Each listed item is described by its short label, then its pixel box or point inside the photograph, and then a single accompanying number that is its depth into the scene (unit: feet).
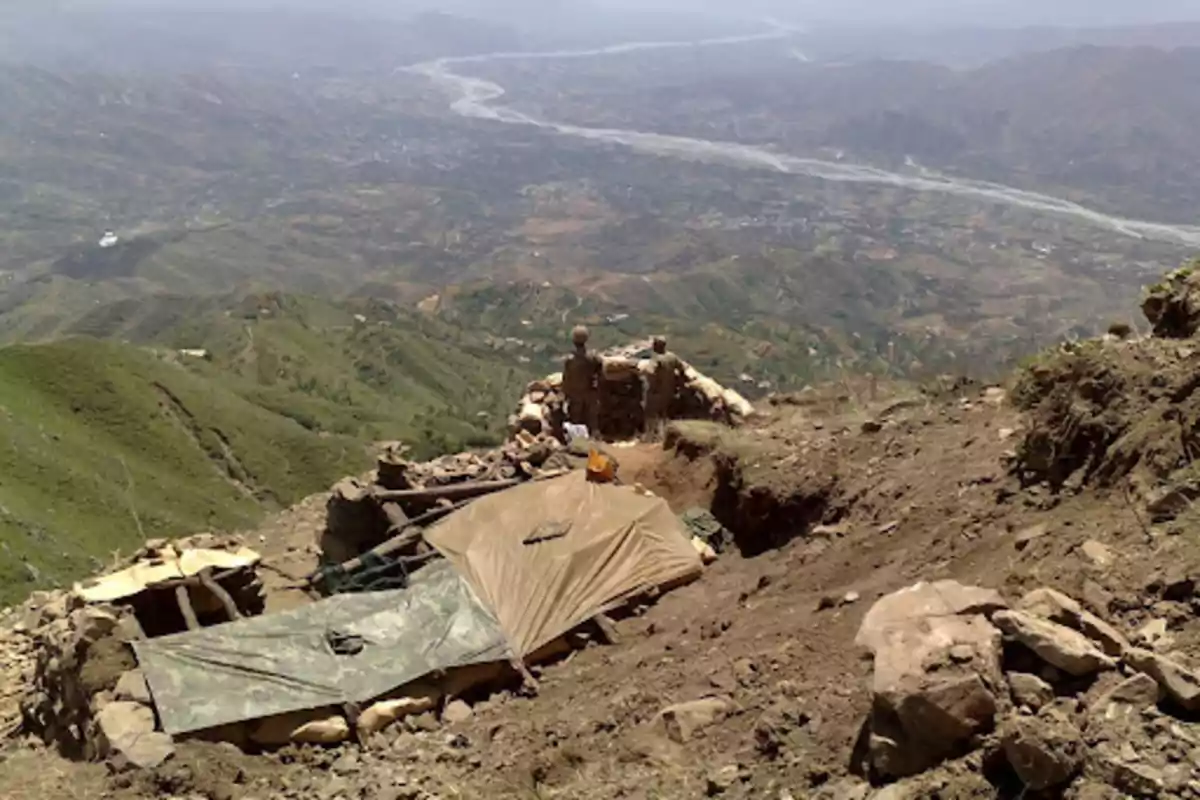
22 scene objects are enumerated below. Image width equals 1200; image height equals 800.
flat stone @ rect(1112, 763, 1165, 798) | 16.44
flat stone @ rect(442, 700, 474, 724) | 34.35
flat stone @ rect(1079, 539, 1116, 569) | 25.09
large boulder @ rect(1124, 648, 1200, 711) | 17.75
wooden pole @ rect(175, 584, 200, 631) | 39.45
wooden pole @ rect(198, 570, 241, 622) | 41.45
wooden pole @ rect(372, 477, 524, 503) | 50.75
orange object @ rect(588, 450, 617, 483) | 51.47
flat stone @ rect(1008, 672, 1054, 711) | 19.53
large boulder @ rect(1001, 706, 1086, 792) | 17.21
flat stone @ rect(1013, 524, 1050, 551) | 29.27
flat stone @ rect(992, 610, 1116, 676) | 19.83
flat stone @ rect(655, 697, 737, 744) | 26.50
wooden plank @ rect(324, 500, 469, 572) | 45.34
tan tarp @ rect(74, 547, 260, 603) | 41.23
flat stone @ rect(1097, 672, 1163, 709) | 18.35
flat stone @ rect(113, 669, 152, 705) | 33.30
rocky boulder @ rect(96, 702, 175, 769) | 30.22
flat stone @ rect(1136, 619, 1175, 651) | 20.68
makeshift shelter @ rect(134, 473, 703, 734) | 33.76
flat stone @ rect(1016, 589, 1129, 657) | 20.62
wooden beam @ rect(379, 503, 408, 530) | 48.48
